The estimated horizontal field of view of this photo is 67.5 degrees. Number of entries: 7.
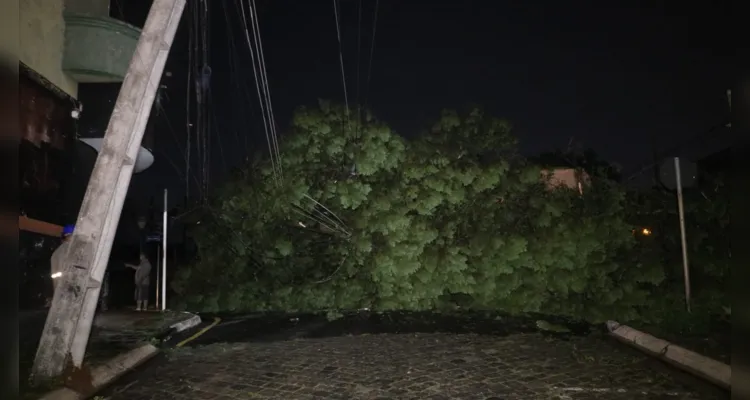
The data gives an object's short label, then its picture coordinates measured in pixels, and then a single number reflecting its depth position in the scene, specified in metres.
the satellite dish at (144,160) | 14.14
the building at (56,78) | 9.64
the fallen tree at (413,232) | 12.98
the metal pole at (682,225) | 9.35
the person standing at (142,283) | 14.71
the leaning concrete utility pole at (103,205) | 6.29
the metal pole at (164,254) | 13.19
